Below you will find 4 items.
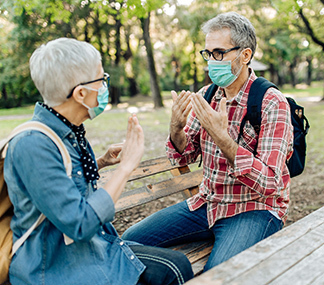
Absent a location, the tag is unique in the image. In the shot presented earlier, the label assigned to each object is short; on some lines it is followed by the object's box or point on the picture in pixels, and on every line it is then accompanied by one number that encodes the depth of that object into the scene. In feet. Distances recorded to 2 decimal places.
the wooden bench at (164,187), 7.80
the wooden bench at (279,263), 4.32
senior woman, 4.25
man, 6.29
